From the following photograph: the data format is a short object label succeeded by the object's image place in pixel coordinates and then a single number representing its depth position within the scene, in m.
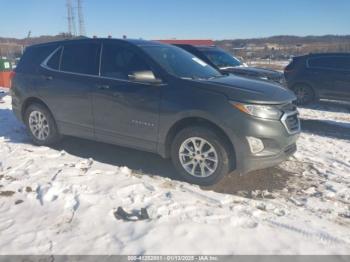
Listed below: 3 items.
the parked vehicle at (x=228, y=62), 11.00
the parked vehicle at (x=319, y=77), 11.43
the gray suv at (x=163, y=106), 4.59
